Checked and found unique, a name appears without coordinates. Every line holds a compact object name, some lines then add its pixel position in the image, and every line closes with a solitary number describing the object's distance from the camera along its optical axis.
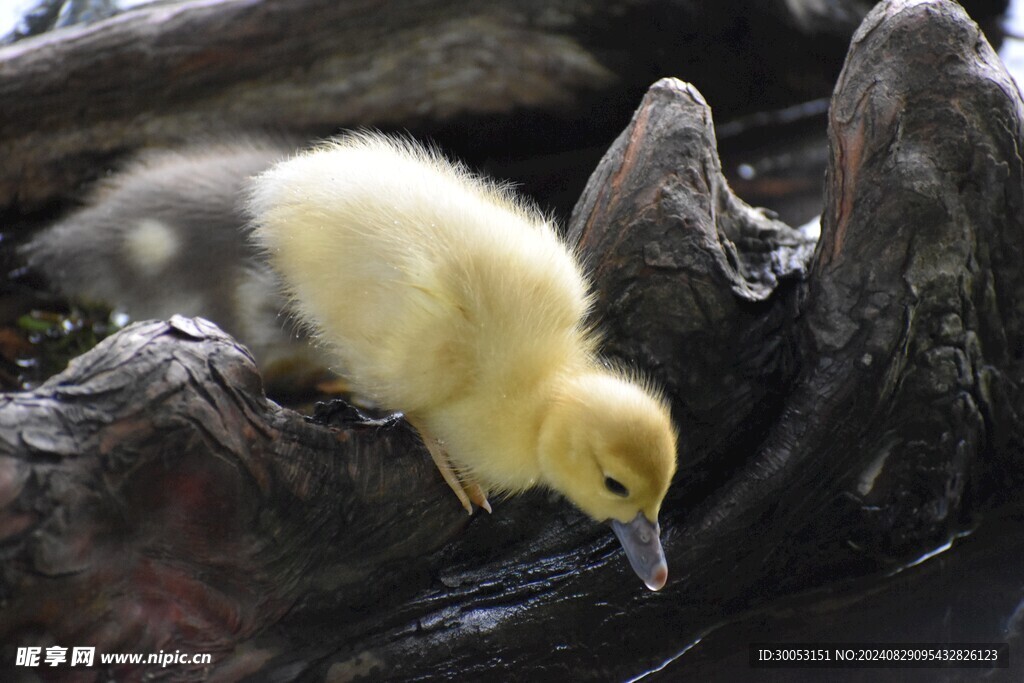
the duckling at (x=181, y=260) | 2.16
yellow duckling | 1.99
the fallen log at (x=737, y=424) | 2.00
